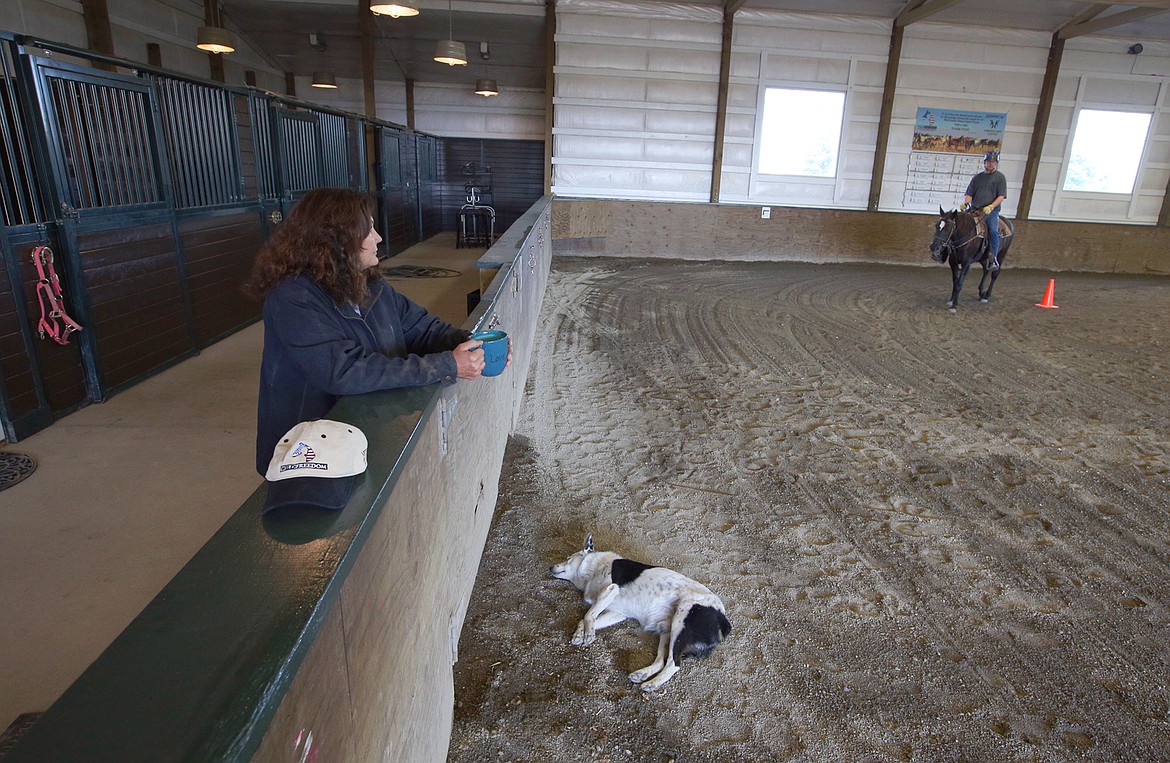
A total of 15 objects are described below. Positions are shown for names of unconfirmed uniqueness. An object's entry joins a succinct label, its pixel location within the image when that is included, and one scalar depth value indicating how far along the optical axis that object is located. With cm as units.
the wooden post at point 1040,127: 1337
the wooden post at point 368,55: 1264
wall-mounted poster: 1355
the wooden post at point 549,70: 1273
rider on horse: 959
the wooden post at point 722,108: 1283
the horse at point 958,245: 944
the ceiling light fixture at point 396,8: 655
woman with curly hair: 196
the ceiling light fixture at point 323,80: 1438
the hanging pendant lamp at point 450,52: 954
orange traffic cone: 969
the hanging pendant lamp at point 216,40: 962
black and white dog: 263
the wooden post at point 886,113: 1308
